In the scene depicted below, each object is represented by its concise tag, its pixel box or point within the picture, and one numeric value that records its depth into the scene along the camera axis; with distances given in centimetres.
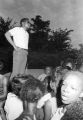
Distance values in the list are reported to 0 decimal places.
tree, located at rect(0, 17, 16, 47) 1260
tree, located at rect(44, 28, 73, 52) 1341
